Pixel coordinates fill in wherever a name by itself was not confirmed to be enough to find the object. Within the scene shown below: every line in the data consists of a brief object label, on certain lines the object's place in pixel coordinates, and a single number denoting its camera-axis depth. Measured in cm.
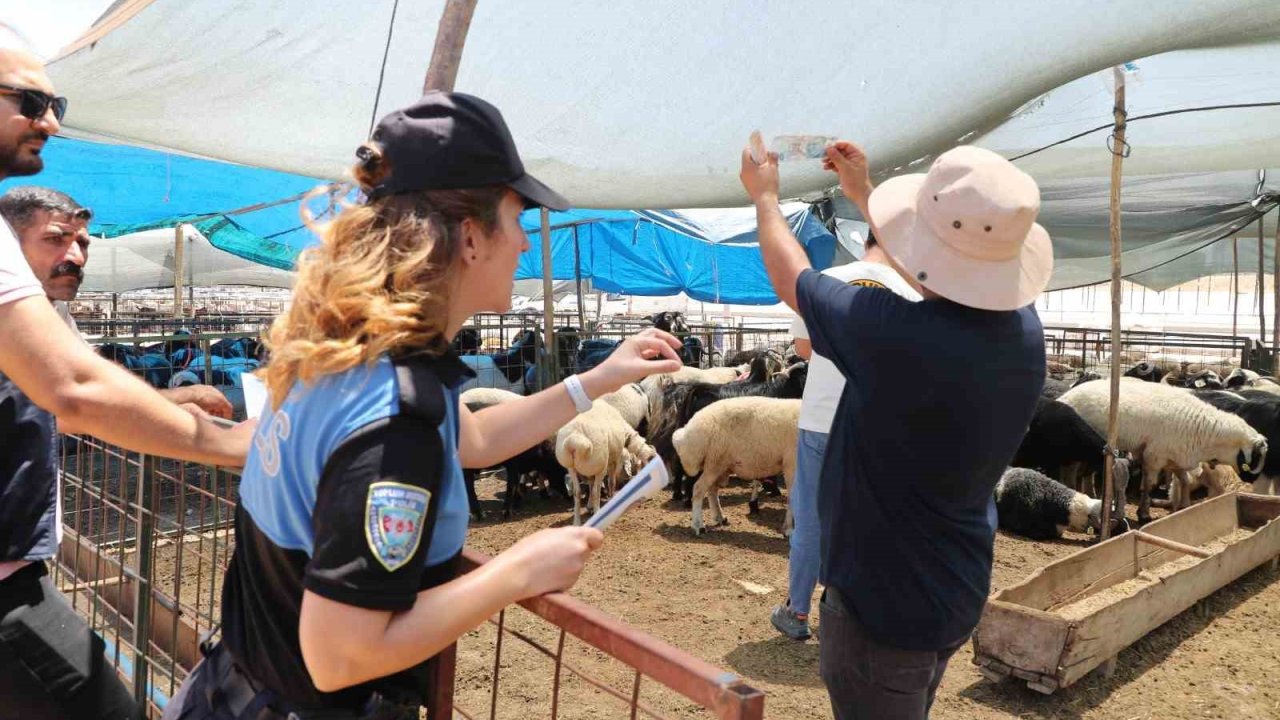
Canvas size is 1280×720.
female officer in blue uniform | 101
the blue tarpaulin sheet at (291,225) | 962
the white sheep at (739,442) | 717
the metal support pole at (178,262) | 1241
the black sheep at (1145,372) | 1093
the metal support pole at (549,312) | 829
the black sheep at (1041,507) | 698
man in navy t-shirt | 176
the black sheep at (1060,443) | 816
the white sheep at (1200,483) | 823
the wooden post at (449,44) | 345
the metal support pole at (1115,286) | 562
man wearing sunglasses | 140
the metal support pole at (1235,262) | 1600
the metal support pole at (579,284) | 1335
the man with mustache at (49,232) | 237
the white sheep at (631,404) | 907
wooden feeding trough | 407
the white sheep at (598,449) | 736
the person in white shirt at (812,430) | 342
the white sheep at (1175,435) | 770
